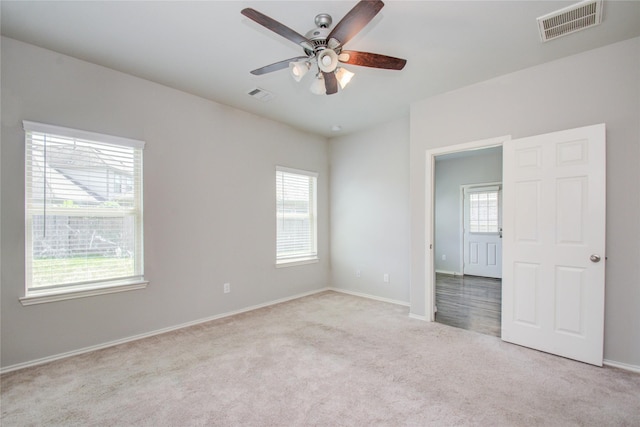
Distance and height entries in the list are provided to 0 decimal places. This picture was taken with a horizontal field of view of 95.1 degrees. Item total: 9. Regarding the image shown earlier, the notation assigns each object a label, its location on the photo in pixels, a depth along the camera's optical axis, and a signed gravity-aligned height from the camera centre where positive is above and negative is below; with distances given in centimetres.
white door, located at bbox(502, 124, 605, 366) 256 -29
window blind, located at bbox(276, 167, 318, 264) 469 -7
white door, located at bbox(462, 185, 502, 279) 634 -43
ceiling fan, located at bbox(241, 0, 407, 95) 171 +114
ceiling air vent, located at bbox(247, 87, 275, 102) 344 +143
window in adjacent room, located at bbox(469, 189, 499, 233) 640 -1
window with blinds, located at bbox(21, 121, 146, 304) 261 -1
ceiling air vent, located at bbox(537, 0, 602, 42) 212 +147
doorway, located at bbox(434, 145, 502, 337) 625 -22
